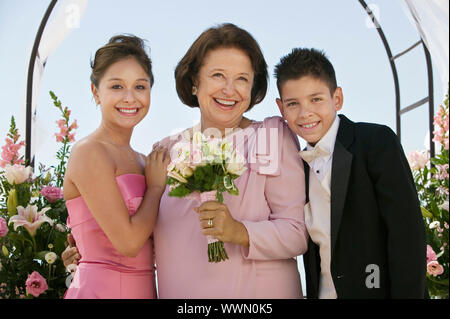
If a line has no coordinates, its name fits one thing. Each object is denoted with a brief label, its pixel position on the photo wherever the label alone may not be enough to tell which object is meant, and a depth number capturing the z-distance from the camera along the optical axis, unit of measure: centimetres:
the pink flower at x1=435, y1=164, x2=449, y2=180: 495
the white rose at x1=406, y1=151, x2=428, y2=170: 523
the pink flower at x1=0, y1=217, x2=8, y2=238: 404
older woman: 284
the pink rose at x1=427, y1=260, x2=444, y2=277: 457
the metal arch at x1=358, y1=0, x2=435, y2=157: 511
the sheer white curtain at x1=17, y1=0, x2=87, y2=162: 476
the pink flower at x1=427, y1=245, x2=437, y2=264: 457
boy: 269
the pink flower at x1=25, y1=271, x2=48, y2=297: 392
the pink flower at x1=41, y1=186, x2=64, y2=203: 434
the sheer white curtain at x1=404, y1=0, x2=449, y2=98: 378
